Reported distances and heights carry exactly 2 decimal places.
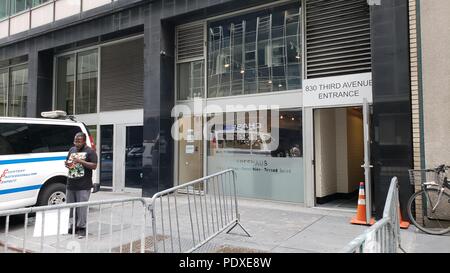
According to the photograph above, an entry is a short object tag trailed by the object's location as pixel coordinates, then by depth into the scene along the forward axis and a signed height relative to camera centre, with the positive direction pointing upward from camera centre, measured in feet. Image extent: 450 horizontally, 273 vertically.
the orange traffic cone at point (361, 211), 22.57 -4.01
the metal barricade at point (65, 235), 11.69 -3.44
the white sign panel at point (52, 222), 11.70 -2.50
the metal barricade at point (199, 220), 17.40 -4.09
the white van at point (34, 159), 22.08 -0.72
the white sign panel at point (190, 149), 33.91 -0.06
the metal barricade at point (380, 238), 7.71 -2.20
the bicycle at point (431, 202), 19.74 -3.10
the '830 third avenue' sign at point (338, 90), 25.11 +4.30
